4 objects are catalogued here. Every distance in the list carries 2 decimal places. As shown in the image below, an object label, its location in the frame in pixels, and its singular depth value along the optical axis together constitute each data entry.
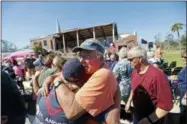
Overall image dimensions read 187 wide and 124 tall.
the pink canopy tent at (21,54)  8.93
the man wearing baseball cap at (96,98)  0.88
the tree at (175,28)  27.92
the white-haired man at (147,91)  1.29
